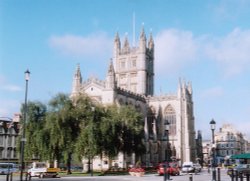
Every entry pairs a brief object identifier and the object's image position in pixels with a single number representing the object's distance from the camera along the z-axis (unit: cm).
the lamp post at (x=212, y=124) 3064
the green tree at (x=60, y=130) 4991
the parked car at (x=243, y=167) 3646
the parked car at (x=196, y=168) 5476
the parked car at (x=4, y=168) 4834
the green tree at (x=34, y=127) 5142
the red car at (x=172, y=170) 4559
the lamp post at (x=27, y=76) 2997
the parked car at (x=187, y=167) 5219
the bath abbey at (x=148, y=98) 7744
